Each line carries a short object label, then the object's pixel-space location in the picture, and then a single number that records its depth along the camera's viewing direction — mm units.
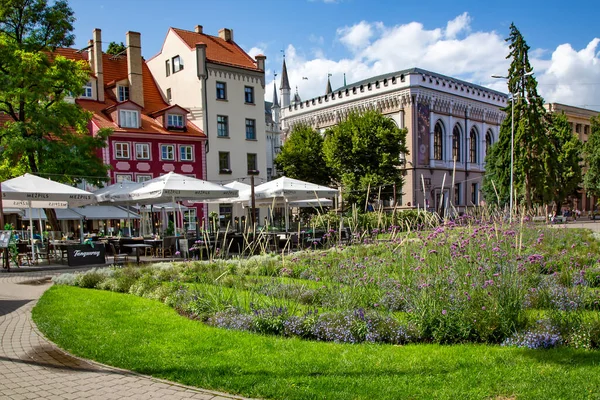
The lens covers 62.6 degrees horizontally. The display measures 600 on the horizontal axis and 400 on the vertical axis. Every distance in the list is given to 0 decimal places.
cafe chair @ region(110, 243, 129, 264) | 16338
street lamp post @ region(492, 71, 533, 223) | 30816
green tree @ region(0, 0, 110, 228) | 19516
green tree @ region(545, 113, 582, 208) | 49938
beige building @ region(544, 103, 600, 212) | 69375
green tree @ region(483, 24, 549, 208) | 36750
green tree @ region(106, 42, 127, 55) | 43438
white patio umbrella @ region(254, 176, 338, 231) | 19531
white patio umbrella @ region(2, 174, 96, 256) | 15516
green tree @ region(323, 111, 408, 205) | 39281
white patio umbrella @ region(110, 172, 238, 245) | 16766
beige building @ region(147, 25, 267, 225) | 37625
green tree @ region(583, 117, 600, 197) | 46531
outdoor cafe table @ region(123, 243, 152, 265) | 15617
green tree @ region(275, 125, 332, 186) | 43625
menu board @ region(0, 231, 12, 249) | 15172
